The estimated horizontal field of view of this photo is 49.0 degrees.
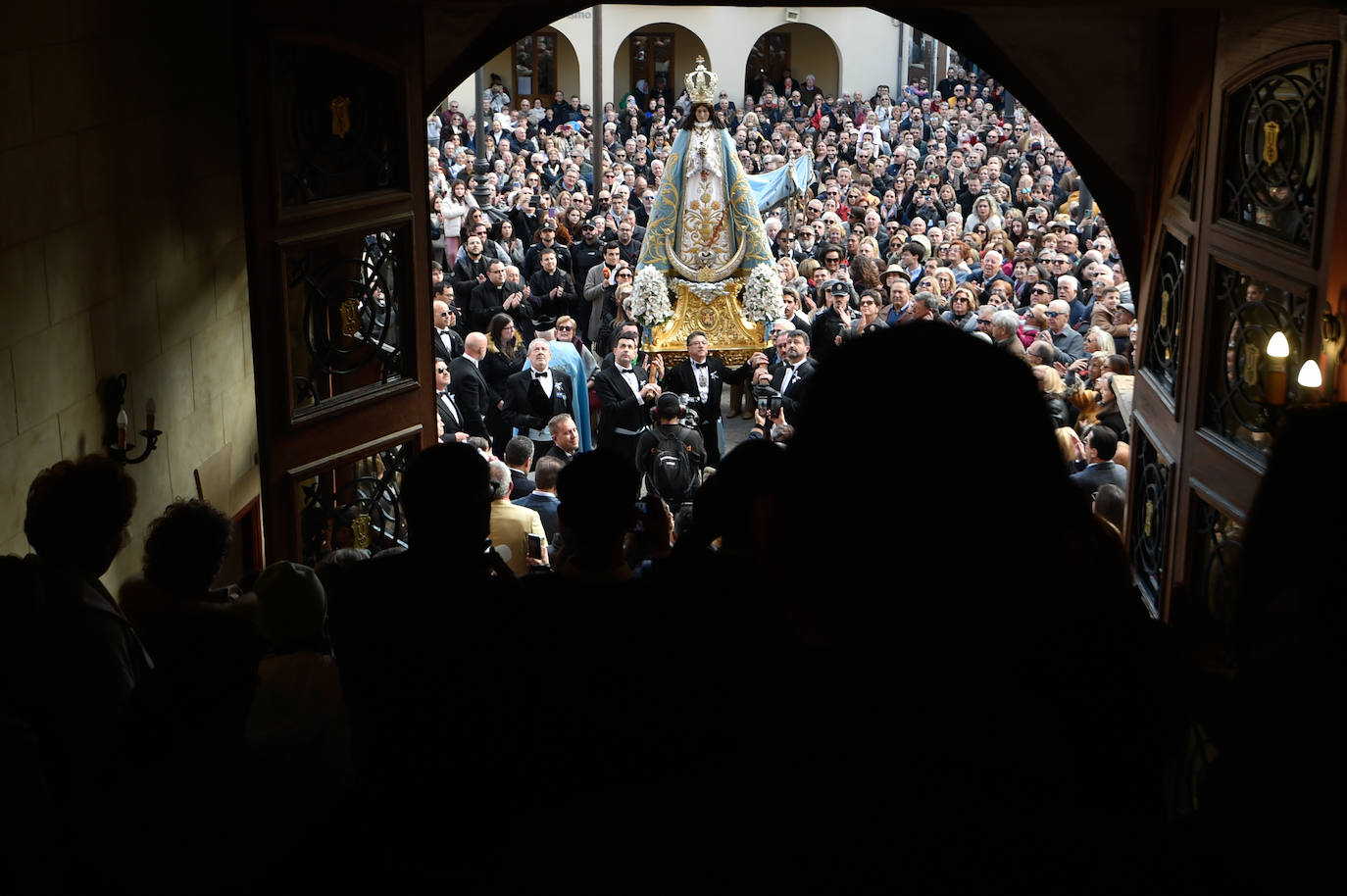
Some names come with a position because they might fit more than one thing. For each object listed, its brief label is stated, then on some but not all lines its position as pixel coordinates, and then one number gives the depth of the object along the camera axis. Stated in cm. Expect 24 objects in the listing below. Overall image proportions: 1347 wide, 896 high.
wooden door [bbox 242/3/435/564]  498
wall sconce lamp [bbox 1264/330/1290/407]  436
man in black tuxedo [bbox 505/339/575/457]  1028
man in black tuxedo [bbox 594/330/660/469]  999
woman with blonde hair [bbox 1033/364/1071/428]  870
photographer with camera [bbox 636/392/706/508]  891
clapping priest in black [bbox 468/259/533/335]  1317
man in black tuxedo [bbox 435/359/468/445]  934
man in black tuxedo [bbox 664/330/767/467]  1062
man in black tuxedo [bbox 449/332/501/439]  998
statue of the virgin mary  1212
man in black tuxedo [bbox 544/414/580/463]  878
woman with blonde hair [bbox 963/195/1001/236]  1702
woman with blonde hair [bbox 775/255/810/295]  1337
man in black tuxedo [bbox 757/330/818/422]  1030
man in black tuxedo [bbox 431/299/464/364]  1074
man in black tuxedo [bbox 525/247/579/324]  1404
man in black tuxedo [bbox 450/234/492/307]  1355
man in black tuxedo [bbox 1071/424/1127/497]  729
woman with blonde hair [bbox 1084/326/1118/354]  1025
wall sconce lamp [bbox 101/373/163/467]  496
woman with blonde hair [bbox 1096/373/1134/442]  852
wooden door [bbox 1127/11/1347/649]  426
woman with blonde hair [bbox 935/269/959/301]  1274
